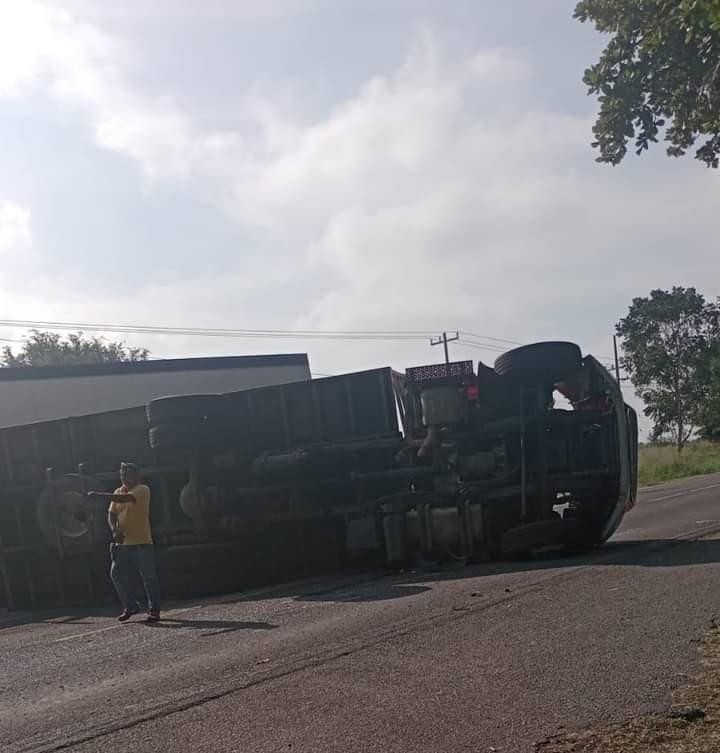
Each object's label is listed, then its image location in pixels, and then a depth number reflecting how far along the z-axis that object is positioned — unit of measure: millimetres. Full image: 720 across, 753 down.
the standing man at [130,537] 10219
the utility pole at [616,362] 62434
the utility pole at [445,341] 62156
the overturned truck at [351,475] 11992
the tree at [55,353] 73750
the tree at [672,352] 60062
